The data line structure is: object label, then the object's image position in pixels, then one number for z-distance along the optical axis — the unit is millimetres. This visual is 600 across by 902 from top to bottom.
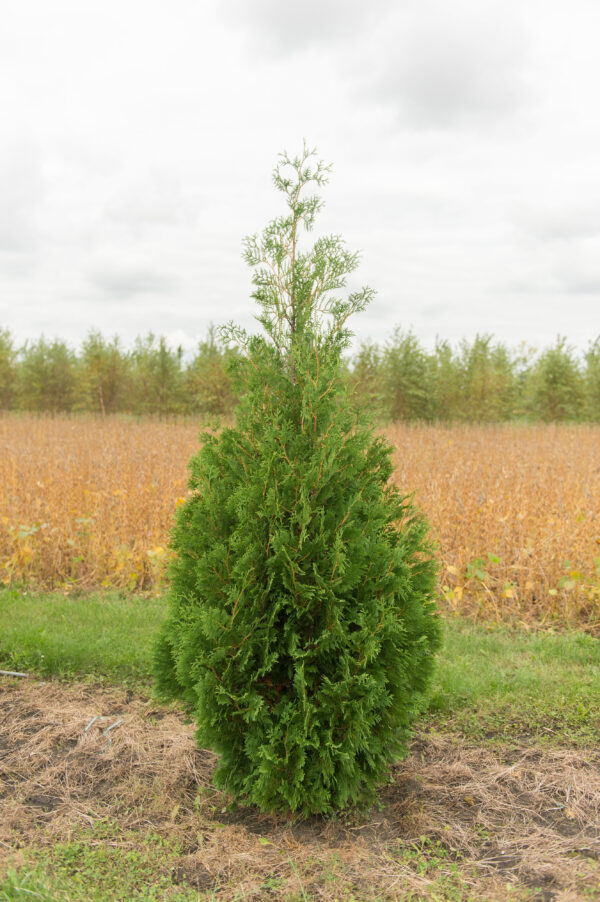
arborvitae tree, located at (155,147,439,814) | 2592
